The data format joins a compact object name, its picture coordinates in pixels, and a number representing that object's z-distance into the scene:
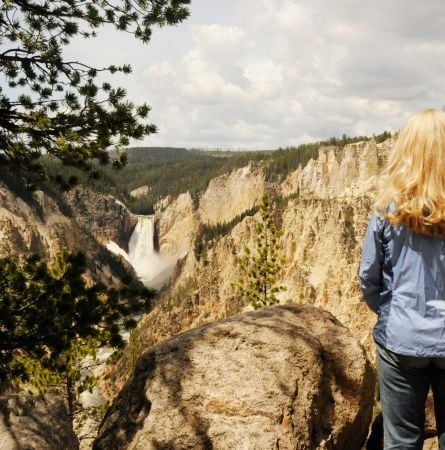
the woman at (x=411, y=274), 2.74
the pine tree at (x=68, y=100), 6.39
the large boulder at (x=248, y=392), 4.37
